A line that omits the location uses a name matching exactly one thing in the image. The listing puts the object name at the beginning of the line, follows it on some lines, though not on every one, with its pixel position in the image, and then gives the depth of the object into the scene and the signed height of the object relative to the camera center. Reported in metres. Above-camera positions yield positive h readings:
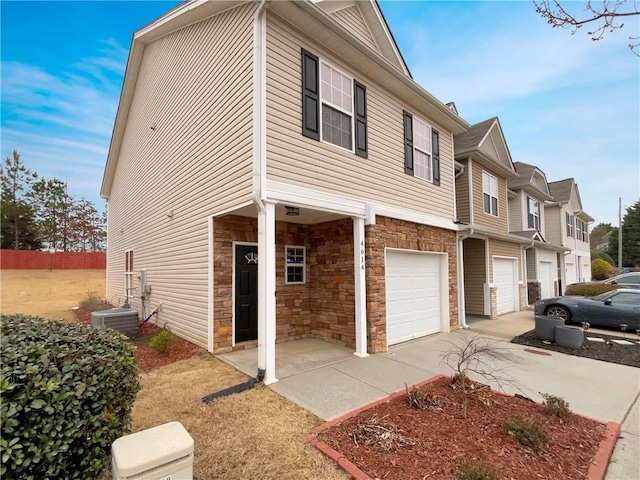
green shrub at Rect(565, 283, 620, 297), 13.52 -1.64
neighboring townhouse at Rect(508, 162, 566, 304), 14.90 +1.24
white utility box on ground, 2.00 -1.36
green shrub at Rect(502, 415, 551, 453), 3.07 -1.90
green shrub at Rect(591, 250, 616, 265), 35.53 -0.39
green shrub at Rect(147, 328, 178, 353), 6.48 -1.84
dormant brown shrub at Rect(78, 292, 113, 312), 13.28 -2.12
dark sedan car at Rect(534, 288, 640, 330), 8.67 -1.69
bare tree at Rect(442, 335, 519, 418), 4.38 -2.17
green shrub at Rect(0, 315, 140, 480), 1.96 -1.01
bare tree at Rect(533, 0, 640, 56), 3.04 +2.47
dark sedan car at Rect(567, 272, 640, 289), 14.97 -1.44
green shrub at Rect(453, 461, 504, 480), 2.50 -1.84
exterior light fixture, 6.01 +0.91
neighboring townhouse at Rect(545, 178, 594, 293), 19.16 +1.74
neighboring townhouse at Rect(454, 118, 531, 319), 11.12 +1.06
